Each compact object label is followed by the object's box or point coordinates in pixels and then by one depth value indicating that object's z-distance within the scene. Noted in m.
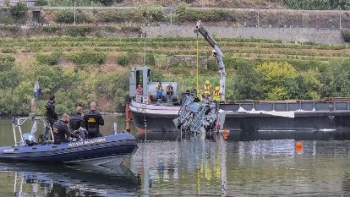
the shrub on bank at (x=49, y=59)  90.62
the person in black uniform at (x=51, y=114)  41.59
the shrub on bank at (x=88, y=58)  91.69
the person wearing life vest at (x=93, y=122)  40.53
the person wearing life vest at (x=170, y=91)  60.34
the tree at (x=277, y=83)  74.12
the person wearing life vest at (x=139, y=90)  61.22
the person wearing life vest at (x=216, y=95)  59.67
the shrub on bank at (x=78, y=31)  106.06
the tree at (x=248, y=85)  73.21
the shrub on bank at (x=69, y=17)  110.06
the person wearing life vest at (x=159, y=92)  60.59
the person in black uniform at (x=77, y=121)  41.09
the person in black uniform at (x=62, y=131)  40.41
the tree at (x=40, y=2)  117.08
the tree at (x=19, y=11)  110.88
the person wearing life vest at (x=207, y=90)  58.91
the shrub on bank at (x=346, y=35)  111.25
